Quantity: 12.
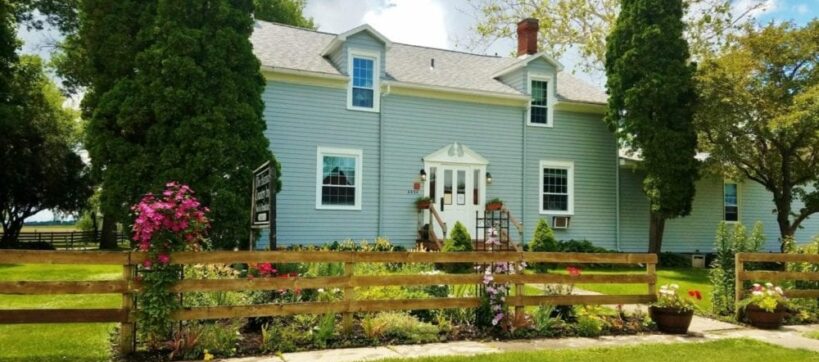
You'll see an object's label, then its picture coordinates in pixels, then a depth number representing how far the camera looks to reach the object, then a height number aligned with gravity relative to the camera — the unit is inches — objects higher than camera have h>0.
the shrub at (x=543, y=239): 624.7 -22.5
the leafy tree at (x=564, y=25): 1165.7 +375.1
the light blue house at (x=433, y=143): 628.4 +82.5
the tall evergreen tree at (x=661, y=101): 683.4 +133.3
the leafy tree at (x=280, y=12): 1232.2 +421.0
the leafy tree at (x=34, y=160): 846.5 +74.6
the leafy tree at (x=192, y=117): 501.7 +80.0
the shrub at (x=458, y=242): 549.3 -23.8
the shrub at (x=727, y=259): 357.7 -23.2
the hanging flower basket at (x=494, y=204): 684.6 +14.0
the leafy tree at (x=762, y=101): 661.9 +130.6
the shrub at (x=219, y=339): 239.9 -51.1
